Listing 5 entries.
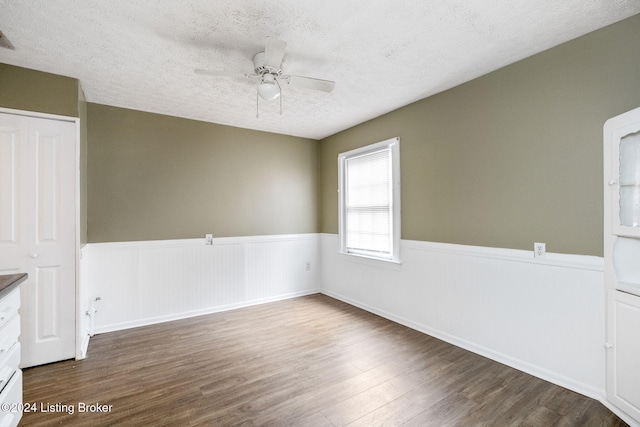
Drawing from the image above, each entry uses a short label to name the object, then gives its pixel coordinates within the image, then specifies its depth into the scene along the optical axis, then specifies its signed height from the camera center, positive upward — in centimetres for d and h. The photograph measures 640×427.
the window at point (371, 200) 379 +21
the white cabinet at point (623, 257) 186 -30
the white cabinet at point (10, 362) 165 -88
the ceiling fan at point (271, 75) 217 +114
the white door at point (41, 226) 258 -9
